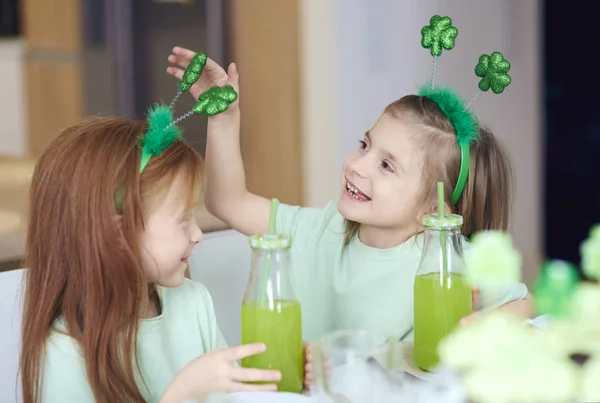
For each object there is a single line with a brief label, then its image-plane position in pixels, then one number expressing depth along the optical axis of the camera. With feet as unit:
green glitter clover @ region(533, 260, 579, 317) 4.08
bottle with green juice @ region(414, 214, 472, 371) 5.55
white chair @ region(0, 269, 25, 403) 6.23
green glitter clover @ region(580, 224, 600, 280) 4.14
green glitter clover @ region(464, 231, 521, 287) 4.00
